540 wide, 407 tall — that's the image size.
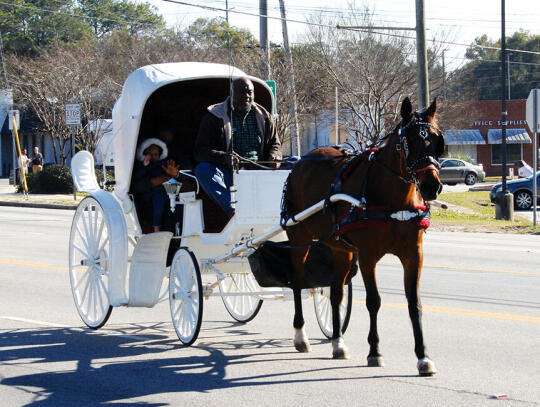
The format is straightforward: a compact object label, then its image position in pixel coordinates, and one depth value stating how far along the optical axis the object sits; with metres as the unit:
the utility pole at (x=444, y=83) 39.74
